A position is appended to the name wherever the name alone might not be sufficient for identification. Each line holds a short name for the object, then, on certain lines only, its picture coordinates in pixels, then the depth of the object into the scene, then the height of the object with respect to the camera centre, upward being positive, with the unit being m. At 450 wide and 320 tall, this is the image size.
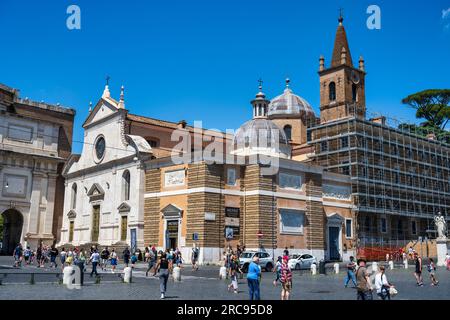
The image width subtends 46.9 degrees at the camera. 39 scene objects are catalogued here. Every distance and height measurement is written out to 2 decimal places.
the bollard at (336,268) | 31.48 -0.66
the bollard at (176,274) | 24.32 -0.87
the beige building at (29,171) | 53.00 +8.57
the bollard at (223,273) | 26.14 -0.86
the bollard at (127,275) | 22.81 -0.88
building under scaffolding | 48.09 +9.45
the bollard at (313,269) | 30.02 -0.70
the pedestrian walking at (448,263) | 35.44 -0.32
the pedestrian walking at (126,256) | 36.16 -0.09
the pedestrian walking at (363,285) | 13.37 -0.70
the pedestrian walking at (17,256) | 33.94 -0.16
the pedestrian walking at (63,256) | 36.41 -0.14
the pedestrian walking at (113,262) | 30.60 -0.46
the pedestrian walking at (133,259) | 32.77 -0.26
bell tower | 57.25 +19.22
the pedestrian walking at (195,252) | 35.84 +0.24
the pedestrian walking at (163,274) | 17.11 -0.62
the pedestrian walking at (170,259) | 27.81 -0.20
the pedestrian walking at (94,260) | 25.78 -0.28
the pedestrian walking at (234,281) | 19.84 -0.97
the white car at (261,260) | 31.97 -0.25
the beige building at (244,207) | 38.00 +3.79
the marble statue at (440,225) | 42.94 +2.72
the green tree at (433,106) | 67.69 +19.94
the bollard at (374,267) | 29.45 -0.55
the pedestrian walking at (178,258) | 33.22 -0.18
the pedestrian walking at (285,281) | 16.17 -0.75
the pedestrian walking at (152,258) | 28.78 -0.18
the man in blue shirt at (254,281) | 15.20 -0.72
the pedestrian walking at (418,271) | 23.16 -0.58
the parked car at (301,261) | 34.78 -0.29
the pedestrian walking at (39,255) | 35.40 -0.09
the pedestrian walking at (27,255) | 39.09 -0.11
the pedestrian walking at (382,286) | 14.23 -0.77
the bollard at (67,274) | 21.23 -0.81
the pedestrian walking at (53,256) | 34.47 -0.14
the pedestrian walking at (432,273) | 23.61 -0.67
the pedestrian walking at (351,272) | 21.76 -0.63
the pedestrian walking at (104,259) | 33.94 -0.30
